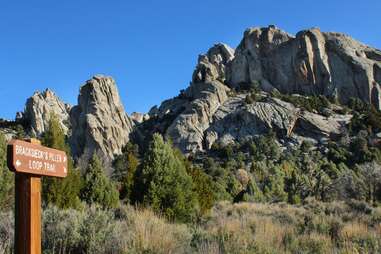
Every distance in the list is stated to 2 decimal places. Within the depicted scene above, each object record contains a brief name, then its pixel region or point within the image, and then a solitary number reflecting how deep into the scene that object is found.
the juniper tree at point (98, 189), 18.64
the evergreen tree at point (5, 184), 14.29
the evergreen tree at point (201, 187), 20.86
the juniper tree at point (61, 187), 16.81
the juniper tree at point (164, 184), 15.77
